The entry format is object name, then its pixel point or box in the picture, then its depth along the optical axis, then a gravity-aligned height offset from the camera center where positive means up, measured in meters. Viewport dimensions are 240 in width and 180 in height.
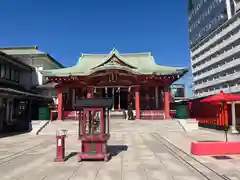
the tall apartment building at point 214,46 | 45.16 +16.73
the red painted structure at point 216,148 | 8.14 -2.04
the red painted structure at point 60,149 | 7.53 -1.90
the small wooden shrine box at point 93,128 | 7.62 -1.07
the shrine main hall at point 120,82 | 19.23 +2.42
